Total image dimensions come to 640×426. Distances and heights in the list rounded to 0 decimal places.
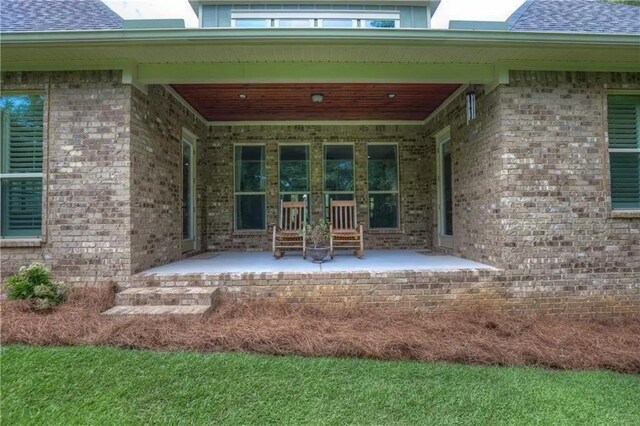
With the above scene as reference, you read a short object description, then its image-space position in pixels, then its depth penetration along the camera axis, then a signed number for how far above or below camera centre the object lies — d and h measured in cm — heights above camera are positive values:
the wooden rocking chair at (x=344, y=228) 573 -14
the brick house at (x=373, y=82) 392 +93
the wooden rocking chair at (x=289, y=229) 575 -16
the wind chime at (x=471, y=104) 504 +171
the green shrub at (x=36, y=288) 376 -72
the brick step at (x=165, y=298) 387 -85
